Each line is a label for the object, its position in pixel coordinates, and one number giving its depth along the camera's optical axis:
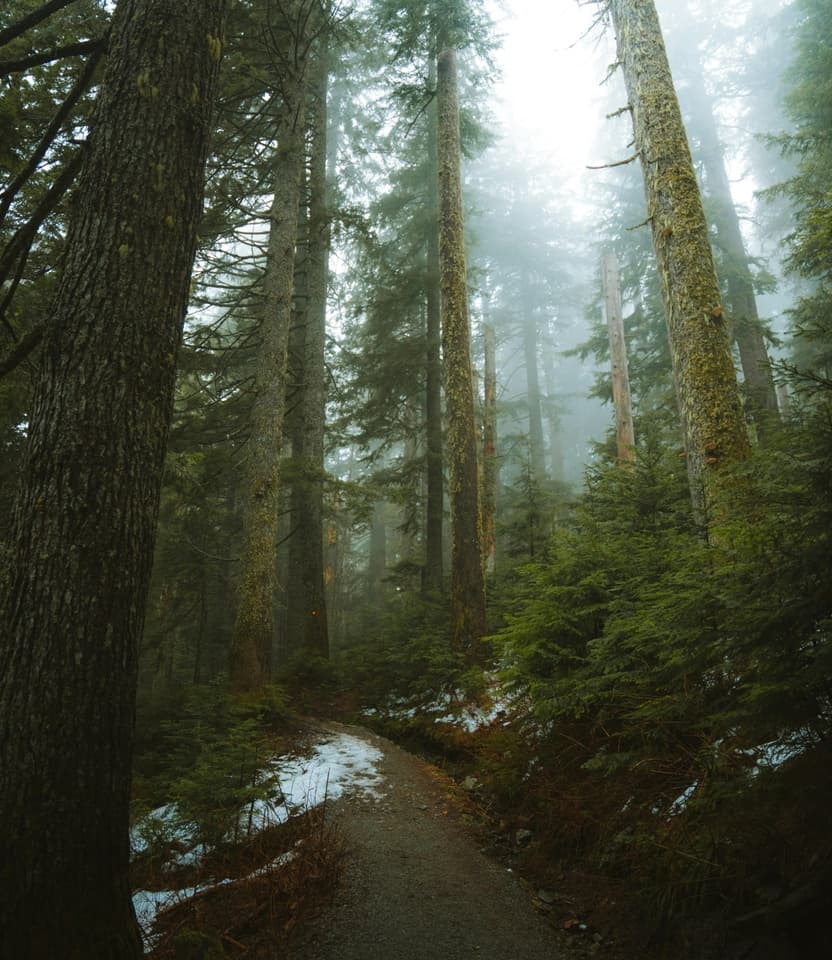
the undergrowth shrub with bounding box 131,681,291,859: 4.07
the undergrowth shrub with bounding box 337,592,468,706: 8.94
